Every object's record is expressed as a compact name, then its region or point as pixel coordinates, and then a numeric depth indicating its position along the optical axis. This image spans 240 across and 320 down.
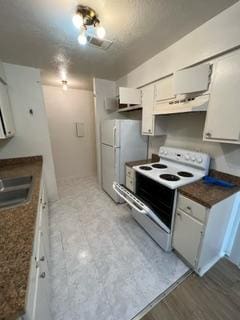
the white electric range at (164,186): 1.57
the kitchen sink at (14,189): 1.54
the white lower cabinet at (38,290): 0.62
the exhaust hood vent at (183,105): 1.47
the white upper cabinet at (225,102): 1.19
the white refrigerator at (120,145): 2.48
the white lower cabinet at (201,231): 1.30
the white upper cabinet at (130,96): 2.27
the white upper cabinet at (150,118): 2.11
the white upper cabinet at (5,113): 1.73
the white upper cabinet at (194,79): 1.39
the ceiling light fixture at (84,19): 1.17
